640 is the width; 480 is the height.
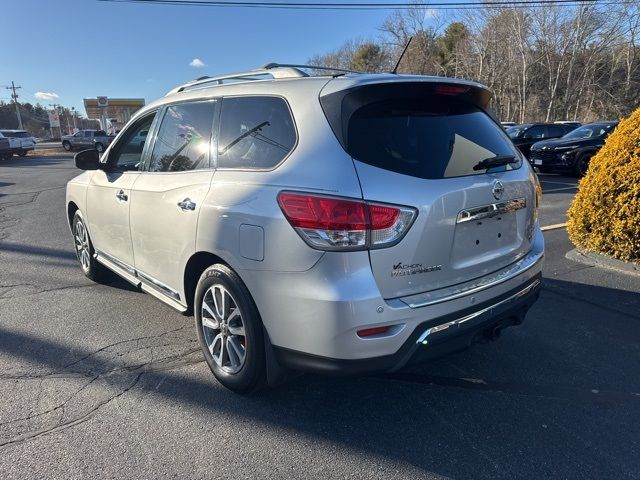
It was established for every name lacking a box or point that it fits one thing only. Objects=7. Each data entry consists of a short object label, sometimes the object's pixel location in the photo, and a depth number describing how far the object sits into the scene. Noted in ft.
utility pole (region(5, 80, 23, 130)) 303.85
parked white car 97.55
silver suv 7.52
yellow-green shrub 16.67
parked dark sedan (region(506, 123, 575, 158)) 58.39
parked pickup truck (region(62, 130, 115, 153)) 126.82
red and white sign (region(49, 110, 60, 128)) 212.02
